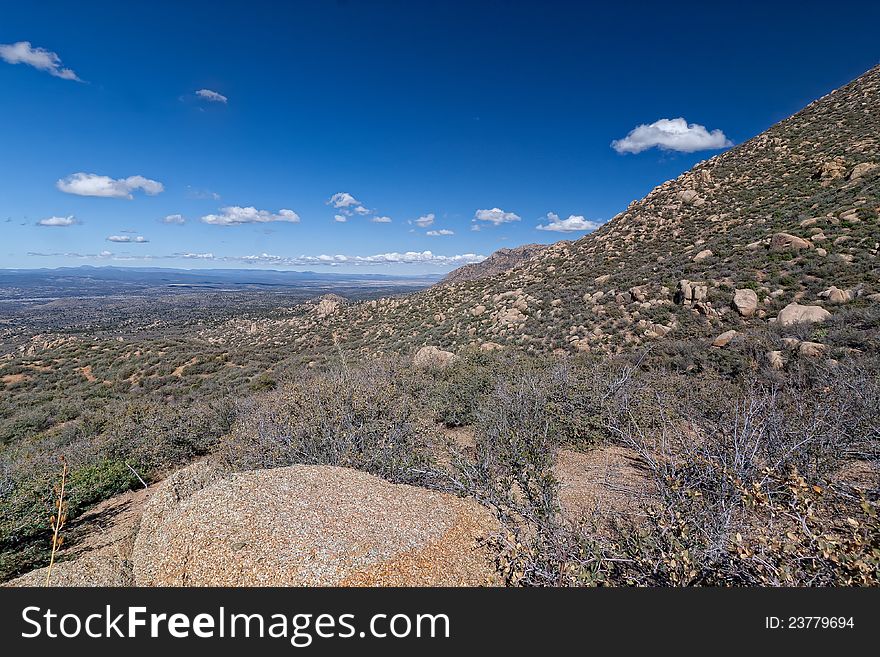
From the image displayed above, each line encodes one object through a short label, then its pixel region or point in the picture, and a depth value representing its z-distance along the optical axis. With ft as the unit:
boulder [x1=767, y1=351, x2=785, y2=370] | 30.48
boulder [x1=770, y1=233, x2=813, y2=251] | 48.54
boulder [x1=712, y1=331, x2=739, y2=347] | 37.78
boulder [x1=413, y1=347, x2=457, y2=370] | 46.80
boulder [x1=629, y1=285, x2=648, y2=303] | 54.64
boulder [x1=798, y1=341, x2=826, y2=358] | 29.89
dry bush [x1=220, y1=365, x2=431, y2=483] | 20.01
